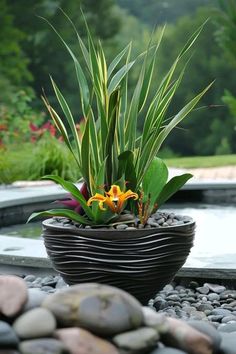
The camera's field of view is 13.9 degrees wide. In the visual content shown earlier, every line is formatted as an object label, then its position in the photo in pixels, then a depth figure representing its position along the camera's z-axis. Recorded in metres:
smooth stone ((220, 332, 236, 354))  2.87
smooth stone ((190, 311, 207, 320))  4.10
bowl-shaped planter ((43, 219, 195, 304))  3.90
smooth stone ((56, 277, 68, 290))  4.79
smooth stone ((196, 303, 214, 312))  4.33
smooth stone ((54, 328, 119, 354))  2.55
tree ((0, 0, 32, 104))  27.77
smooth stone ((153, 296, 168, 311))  4.37
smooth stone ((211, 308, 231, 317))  4.18
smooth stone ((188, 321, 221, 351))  2.83
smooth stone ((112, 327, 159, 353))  2.61
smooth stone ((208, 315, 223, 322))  4.11
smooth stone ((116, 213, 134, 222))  4.09
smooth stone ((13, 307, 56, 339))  2.60
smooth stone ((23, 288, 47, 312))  2.79
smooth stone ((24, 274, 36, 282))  5.01
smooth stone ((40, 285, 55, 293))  4.70
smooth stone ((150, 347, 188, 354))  2.66
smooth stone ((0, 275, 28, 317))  2.74
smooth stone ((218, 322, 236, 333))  3.68
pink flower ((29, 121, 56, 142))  14.42
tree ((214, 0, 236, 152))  20.73
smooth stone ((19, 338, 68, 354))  2.53
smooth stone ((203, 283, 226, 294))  4.58
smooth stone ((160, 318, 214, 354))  2.75
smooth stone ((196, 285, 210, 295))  4.59
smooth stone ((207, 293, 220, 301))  4.48
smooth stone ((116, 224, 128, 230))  4.03
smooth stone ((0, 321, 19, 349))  2.58
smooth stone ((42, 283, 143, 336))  2.61
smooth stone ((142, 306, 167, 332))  2.72
